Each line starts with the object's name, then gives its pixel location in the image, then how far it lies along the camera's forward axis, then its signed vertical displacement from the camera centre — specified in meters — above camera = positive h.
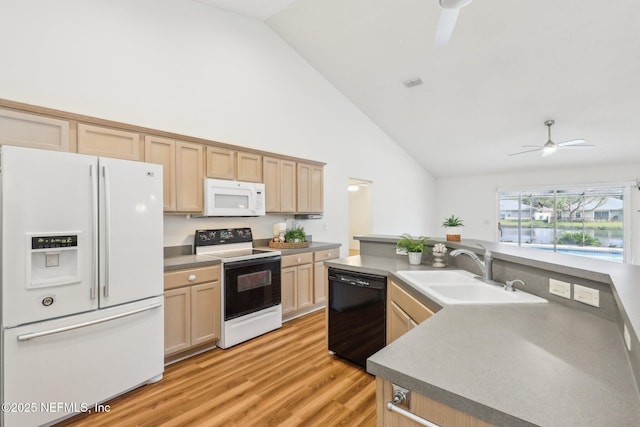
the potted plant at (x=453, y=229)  2.60 -0.13
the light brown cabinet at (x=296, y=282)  3.63 -0.85
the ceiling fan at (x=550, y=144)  4.23 +1.01
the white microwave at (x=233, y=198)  3.12 +0.20
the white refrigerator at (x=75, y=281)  1.73 -0.43
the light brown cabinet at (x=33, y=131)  2.03 +0.61
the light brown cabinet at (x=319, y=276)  4.01 -0.83
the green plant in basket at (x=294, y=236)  4.02 -0.28
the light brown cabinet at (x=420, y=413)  0.79 -0.56
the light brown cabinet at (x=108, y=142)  2.34 +0.61
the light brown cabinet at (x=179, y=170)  2.76 +0.45
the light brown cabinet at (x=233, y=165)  3.19 +0.58
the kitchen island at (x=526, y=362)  0.71 -0.46
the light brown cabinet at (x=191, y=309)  2.60 -0.86
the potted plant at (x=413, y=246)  2.57 -0.29
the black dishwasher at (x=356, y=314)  2.31 -0.82
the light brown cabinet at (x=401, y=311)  1.77 -0.64
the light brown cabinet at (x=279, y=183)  3.79 +0.42
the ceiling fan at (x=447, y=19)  1.84 +1.32
